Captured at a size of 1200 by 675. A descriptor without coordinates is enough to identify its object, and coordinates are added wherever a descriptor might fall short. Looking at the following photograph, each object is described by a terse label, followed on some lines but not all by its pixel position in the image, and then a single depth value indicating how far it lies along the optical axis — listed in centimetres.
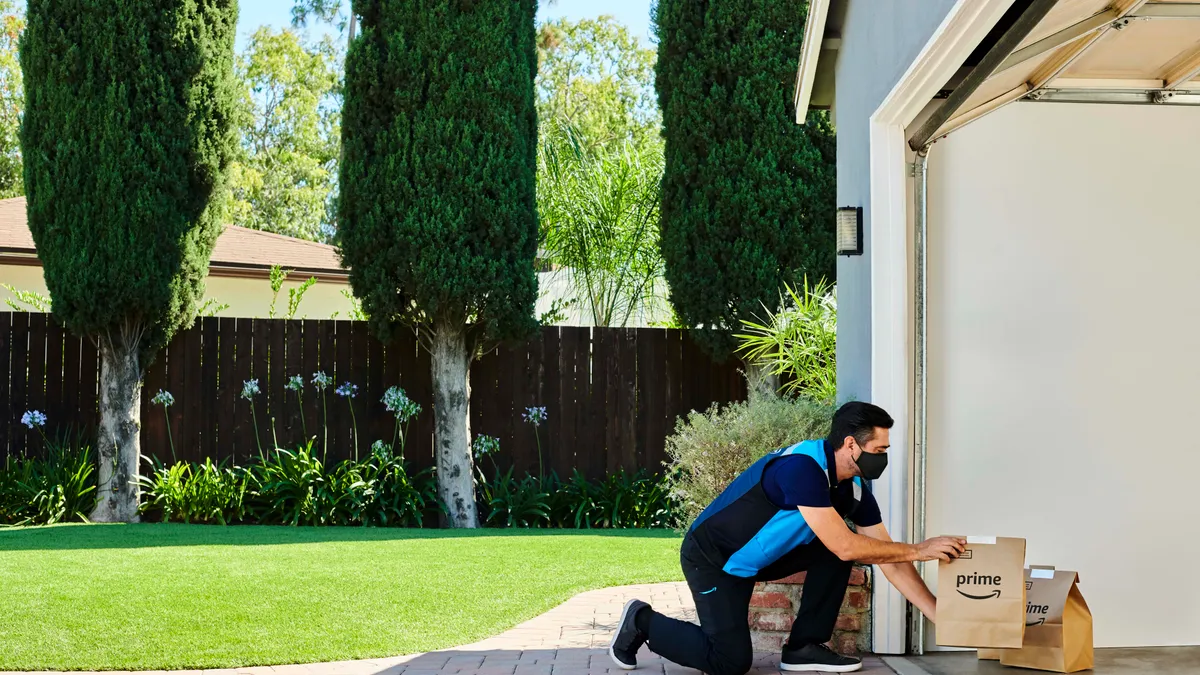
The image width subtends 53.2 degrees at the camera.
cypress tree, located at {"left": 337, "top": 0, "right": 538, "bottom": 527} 1109
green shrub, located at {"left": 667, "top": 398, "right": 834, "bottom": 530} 616
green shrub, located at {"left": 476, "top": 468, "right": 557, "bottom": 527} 1150
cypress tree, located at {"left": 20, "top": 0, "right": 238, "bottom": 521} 1055
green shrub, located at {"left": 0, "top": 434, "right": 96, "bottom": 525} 1037
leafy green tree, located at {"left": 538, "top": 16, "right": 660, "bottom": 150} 3116
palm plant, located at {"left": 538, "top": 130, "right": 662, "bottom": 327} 1449
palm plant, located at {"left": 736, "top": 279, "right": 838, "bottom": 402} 823
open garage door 554
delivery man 464
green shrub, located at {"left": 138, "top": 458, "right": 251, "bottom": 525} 1073
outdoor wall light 571
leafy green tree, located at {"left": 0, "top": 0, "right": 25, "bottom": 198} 2672
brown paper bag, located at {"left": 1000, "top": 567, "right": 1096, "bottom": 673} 475
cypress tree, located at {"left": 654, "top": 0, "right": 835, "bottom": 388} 1191
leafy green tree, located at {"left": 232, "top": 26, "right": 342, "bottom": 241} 3056
